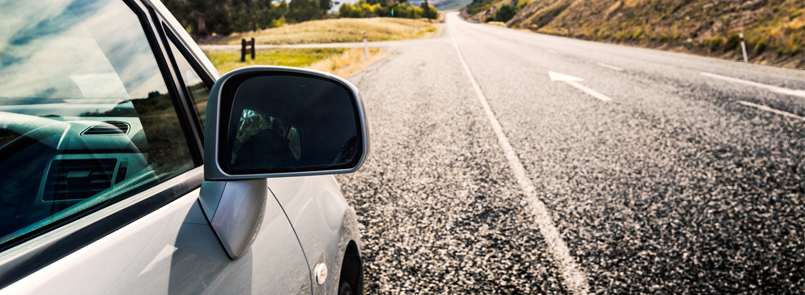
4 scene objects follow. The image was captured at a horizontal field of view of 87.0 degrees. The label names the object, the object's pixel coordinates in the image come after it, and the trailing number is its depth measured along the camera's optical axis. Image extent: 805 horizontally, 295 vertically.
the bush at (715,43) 14.97
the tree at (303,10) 121.50
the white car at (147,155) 0.77
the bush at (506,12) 76.56
